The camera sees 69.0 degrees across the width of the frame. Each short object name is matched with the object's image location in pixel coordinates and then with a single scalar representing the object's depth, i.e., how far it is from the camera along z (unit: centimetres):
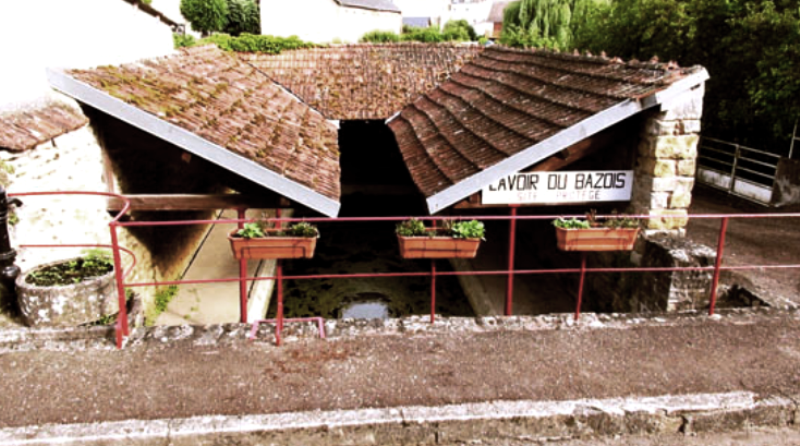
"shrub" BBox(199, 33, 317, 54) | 1386
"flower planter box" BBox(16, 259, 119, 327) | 459
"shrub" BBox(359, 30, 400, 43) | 3034
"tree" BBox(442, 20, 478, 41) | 4238
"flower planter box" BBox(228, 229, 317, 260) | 432
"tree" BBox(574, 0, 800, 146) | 1240
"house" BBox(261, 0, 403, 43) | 2686
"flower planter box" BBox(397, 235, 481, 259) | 454
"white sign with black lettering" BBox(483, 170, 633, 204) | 673
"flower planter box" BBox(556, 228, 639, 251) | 475
